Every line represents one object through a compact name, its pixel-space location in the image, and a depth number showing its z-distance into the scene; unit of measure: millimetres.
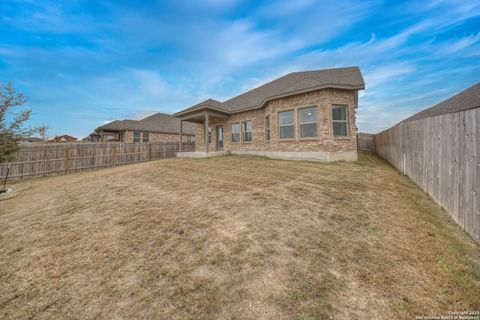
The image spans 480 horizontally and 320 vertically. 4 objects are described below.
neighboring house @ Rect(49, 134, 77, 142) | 26711
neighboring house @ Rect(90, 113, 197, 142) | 20797
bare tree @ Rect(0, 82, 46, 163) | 6949
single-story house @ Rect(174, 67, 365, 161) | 9555
